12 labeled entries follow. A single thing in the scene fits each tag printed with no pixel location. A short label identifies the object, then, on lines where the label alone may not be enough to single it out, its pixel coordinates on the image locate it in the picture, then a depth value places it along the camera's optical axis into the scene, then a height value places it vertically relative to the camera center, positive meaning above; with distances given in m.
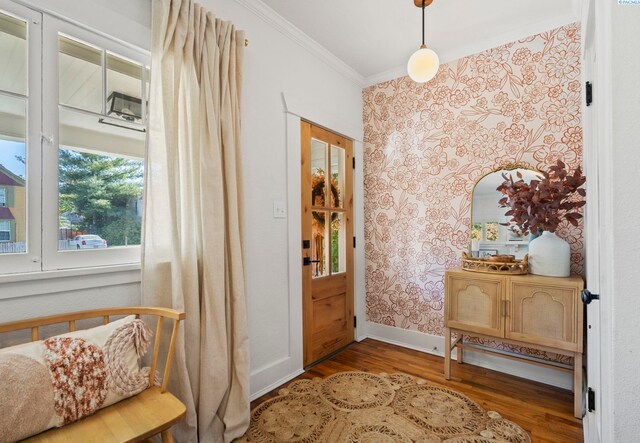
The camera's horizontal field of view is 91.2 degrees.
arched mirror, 2.48 -0.01
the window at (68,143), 1.30 +0.37
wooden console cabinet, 1.98 -0.63
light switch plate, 2.36 +0.10
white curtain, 1.59 +0.04
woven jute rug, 1.75 -1.20
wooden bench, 1.05 -0.71
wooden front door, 2.67 -0.19
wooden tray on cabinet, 2.24 -0.33
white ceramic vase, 2.11 -0.24
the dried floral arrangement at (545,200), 2.02 +0.14
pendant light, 1.98 +1.00
